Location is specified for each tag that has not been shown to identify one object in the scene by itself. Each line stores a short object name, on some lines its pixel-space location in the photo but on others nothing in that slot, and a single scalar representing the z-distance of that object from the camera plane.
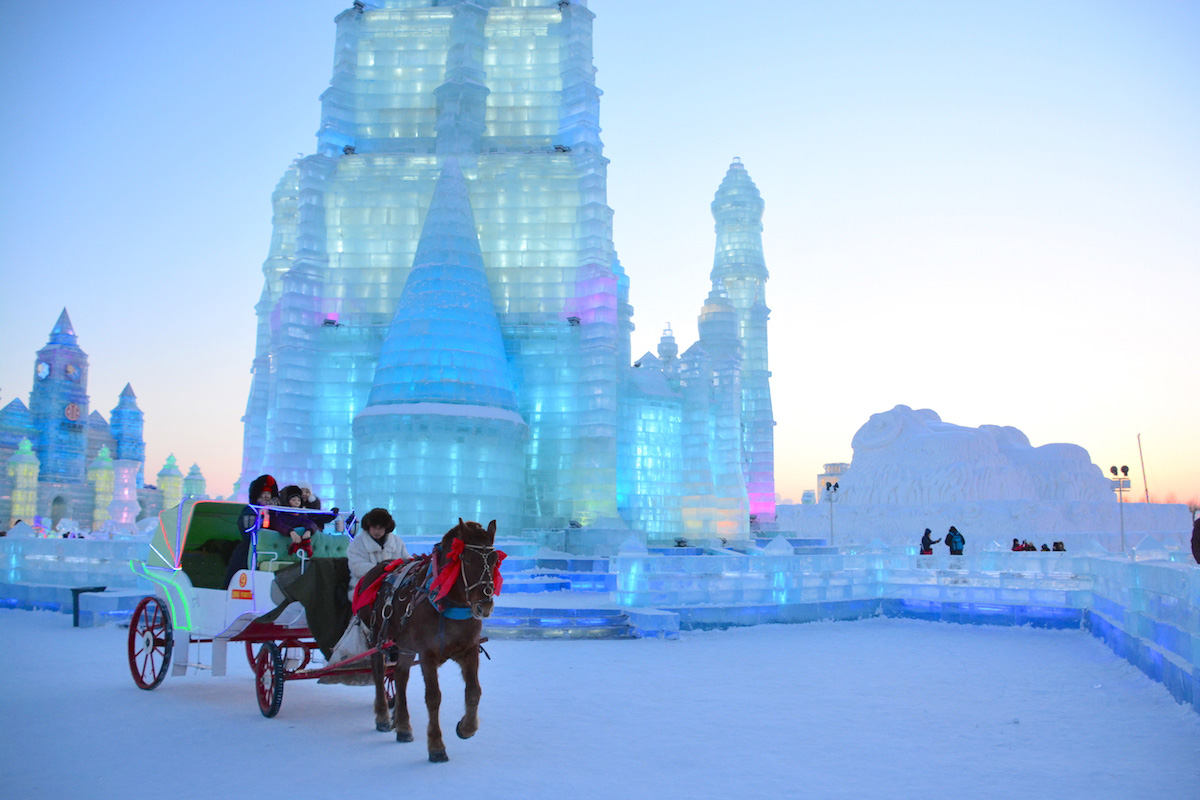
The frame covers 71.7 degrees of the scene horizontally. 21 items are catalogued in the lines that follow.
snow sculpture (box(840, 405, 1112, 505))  49.16
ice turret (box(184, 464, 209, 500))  87.69
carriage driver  7.41
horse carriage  6.29
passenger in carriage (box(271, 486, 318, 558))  7.90
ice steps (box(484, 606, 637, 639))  14.35
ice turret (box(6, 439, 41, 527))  75.12
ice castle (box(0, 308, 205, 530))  76.44
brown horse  6.21
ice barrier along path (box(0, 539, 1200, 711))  14.47
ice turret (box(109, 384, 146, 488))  93.69
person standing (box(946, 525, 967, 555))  23.95
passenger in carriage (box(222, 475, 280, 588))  7.84
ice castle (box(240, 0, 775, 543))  25.91
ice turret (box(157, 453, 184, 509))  94.81
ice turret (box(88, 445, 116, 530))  85.25
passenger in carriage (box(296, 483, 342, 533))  8.44
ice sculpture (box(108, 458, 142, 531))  86.50
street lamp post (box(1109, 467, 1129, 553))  31.63
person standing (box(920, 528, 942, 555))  26.02
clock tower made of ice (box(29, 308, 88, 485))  83.44
